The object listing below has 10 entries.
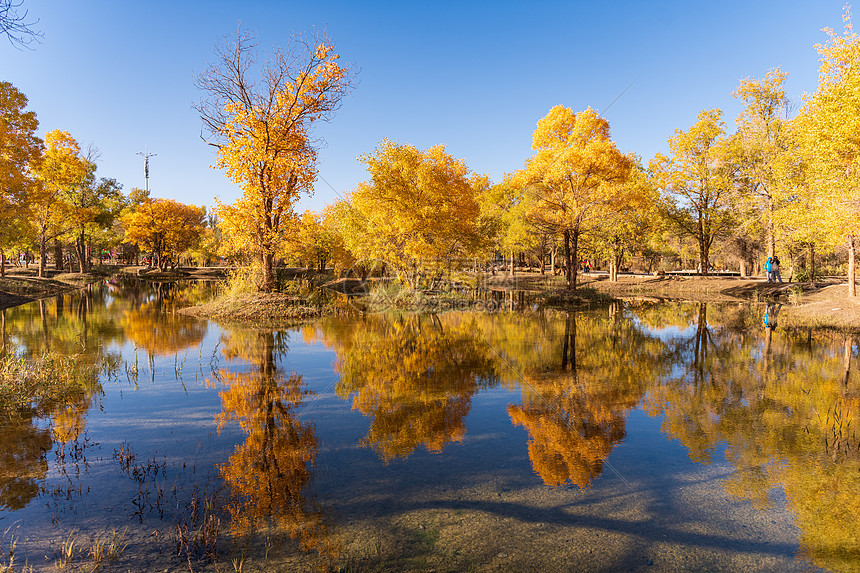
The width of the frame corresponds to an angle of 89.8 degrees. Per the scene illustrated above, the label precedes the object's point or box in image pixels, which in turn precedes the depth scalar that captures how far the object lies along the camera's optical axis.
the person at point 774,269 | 34.18
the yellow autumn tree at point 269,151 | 22.08
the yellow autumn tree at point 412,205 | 25.91
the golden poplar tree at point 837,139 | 18.11
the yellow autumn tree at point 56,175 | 38.88
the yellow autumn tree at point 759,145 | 33.12
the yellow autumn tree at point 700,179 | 36.19
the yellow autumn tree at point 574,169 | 26.08
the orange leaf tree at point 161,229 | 64.44
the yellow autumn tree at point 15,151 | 26.97
